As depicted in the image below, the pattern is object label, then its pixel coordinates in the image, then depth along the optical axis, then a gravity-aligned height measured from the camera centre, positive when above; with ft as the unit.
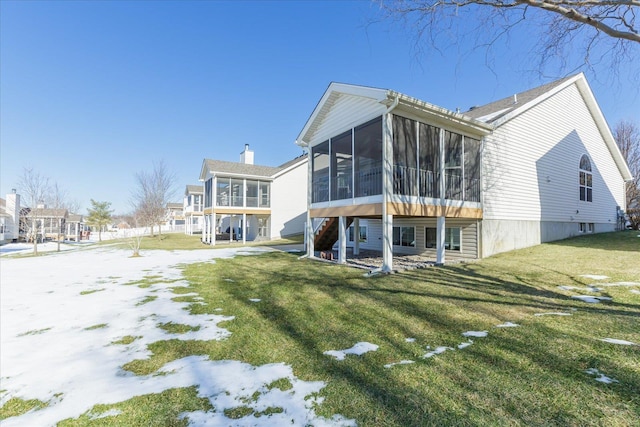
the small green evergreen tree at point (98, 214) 128.06 +3.85
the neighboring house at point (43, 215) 66.91 +1.89
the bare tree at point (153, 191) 96.68 +11.18
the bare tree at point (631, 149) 79.56 +23.07
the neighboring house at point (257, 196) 77.25 +7.62
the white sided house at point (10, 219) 104.58 +1.36
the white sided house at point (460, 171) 31.78 +7.43
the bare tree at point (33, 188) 65.16 +8.46
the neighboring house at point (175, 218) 158.20 +2.39
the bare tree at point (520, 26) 17.25 +13.01
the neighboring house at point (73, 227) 131.93 -3.12
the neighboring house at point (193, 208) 124.26 +6.31
